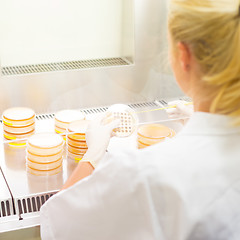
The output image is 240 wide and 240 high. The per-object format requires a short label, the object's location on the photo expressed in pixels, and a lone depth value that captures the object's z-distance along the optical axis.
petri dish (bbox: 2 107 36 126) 1.61
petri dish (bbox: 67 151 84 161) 1.57
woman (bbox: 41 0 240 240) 1.10
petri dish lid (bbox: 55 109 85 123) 1.67
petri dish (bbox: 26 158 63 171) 1.51
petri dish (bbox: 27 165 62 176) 1.51
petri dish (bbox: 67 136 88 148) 1.56
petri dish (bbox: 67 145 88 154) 1.57
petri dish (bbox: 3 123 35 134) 1.62
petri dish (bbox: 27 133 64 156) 1.50
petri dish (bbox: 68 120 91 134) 1.57
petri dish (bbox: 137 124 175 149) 1.59
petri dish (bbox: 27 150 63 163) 1.50
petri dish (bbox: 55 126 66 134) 1.66
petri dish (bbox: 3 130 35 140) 1.62
